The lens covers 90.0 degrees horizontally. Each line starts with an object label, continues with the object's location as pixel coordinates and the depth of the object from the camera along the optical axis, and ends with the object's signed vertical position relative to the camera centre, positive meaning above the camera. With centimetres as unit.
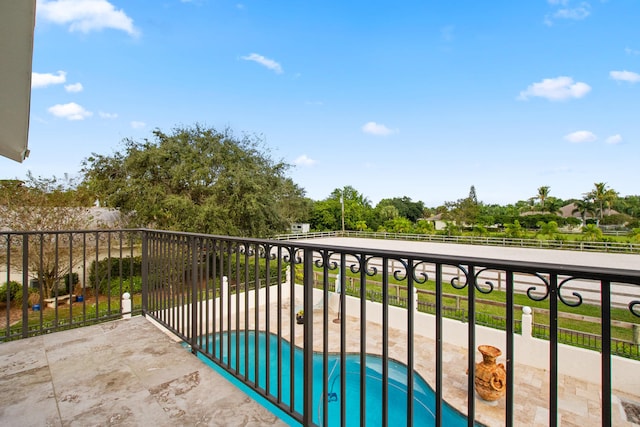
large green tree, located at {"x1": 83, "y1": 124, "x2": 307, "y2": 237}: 1141 +115
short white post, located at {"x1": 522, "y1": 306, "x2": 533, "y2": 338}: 673 -231
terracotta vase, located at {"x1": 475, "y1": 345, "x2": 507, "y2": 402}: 550 -287
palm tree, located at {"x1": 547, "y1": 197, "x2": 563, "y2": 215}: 3522 +84
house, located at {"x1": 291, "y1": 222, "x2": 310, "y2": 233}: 2773 -121
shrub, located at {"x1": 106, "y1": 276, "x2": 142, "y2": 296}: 1041 -238
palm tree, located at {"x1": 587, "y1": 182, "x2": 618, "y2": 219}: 3300 +180
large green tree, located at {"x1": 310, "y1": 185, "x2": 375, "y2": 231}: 3166 -17
